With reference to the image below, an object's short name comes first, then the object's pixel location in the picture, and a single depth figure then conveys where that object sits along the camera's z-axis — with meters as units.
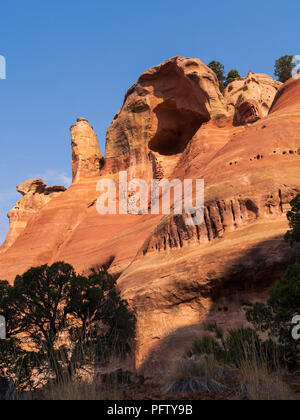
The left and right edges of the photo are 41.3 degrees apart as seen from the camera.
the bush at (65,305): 12.62
